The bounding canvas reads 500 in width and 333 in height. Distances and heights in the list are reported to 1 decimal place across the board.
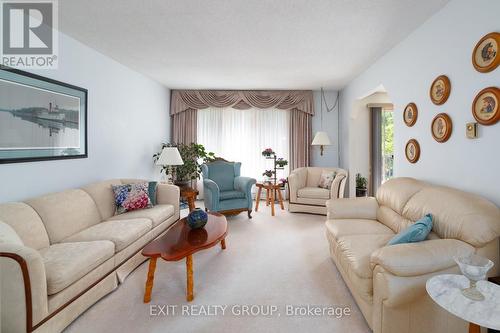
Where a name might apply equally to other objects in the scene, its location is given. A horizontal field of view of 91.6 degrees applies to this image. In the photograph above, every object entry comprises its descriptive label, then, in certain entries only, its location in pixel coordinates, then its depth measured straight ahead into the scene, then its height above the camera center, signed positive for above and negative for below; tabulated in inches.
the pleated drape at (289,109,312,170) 218.5 +27.9
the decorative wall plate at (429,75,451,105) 87.4 +29.0
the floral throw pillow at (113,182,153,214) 120.3 -15.2
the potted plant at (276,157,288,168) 194.6 +4.0
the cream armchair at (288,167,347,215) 169.0 -17.4
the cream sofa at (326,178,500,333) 57.1 -24.4
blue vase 98.7 -21.4
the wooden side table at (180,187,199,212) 166.3 -18.4
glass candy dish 45.4 -19.5
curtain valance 214.1 +60.3
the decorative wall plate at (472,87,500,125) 68.5 +17.9
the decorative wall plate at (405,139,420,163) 107.2 +7.4
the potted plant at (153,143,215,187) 184.9 +5.5
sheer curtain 225.6 +30.0
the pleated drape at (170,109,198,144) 221.1 +39.3
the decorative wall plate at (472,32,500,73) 68.3 +33.4
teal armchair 160.2 -14.8
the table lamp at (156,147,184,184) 157.9 +6.7
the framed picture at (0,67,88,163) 84.8 +19.7
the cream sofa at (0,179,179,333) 55.7 -26.3
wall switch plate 76.3 +11.6
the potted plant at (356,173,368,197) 193.8 -16.0
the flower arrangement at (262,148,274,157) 195.9 +12.1
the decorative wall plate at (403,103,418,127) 108.4 +24.1
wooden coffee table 79.1 -27.1
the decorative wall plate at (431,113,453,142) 87.4 +14.8
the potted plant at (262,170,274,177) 192.6 -4.7
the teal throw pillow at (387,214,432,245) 66.3 -18.3
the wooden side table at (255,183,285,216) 181.9 -16.9
